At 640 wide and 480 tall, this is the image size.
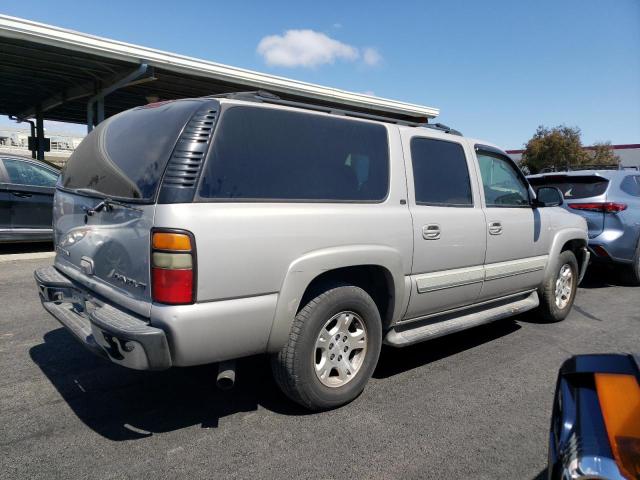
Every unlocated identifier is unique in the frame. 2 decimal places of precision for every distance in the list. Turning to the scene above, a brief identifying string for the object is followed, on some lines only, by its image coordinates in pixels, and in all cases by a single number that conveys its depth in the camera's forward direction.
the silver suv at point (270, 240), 2.59
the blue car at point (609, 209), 7.14
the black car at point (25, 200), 7.81
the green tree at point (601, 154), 32.42
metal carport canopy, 10.09
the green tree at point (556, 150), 33.50
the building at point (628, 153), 34.06
